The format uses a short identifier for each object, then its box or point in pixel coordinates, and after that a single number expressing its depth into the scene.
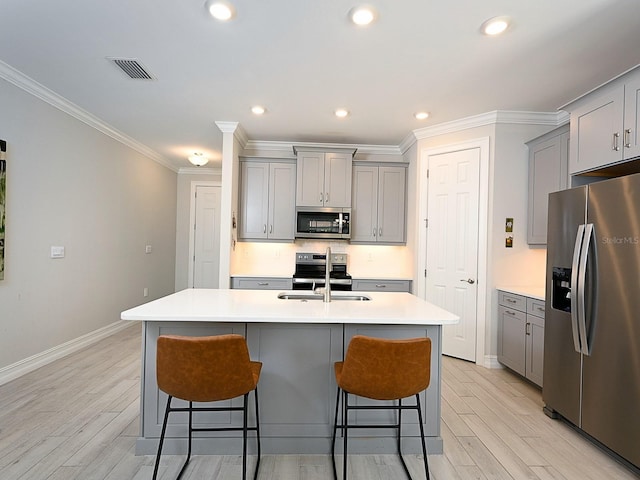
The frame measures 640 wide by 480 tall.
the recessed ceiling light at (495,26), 2.07
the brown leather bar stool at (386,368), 1.62
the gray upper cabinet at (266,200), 4.54
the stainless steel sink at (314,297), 2.60
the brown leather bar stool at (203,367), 1.56
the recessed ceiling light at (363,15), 2.00
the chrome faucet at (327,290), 2.37
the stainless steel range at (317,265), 4.61
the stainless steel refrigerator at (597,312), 1.88
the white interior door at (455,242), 3.65
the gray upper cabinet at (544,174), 3.06
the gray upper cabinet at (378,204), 4.57
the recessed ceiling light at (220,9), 1.98
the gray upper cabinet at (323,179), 4.43
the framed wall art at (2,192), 2.78
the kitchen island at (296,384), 2.01
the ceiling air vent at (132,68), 2.62
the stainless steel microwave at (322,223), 4.42
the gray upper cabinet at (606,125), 2.10
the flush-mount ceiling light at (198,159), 4.87
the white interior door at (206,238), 6.32
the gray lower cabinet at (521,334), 2.89
